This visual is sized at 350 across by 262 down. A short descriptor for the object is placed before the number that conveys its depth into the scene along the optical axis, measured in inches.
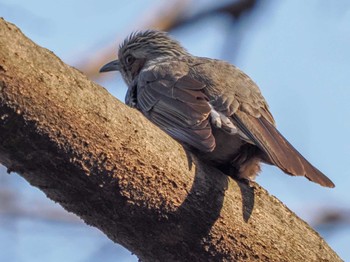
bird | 318.7
